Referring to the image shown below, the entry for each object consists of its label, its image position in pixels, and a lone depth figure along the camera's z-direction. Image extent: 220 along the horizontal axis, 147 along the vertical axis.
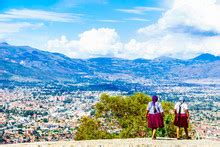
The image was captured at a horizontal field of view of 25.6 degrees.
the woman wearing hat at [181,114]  21.42
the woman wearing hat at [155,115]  21.09
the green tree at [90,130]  33.72
